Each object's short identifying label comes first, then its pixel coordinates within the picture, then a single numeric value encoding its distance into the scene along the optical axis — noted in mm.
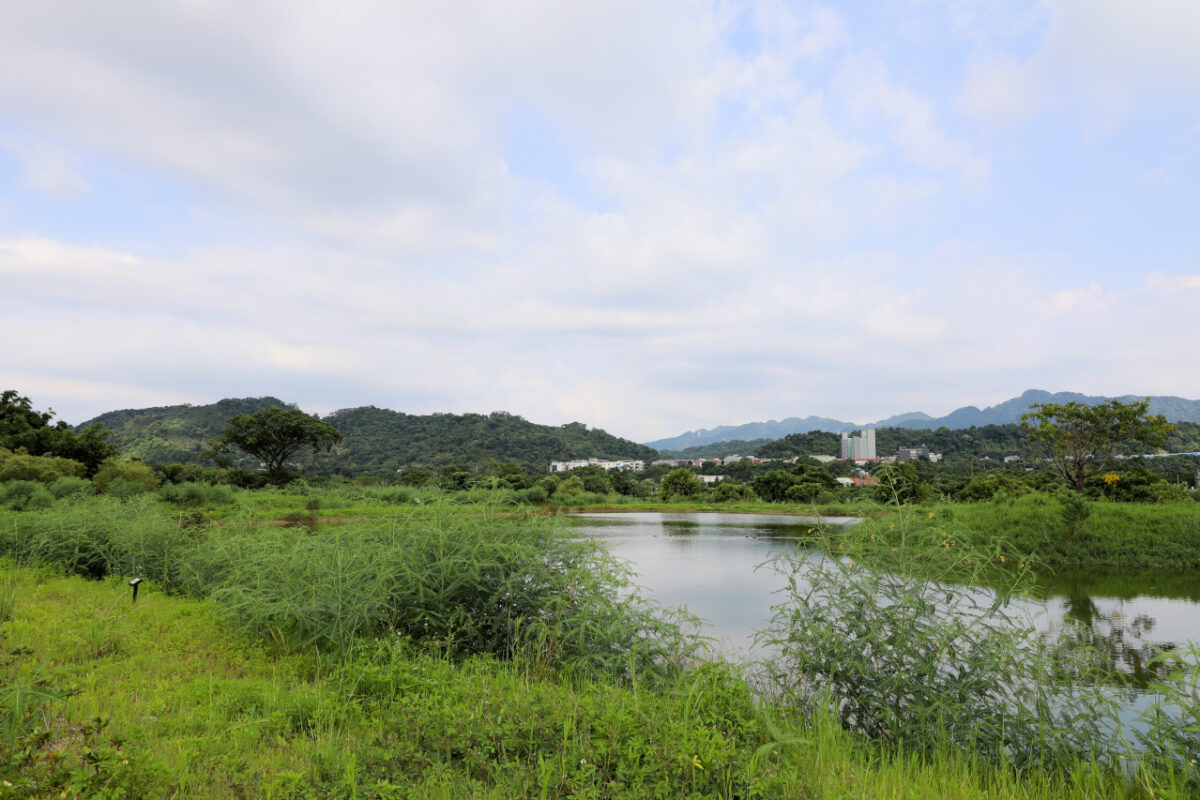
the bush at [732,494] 36656
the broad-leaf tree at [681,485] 39156
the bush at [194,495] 18719
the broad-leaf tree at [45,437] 21047
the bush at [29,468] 15575
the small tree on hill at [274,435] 34312
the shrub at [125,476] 17453
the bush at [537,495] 31362
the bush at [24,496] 12344
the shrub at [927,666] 3758
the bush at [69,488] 14516
